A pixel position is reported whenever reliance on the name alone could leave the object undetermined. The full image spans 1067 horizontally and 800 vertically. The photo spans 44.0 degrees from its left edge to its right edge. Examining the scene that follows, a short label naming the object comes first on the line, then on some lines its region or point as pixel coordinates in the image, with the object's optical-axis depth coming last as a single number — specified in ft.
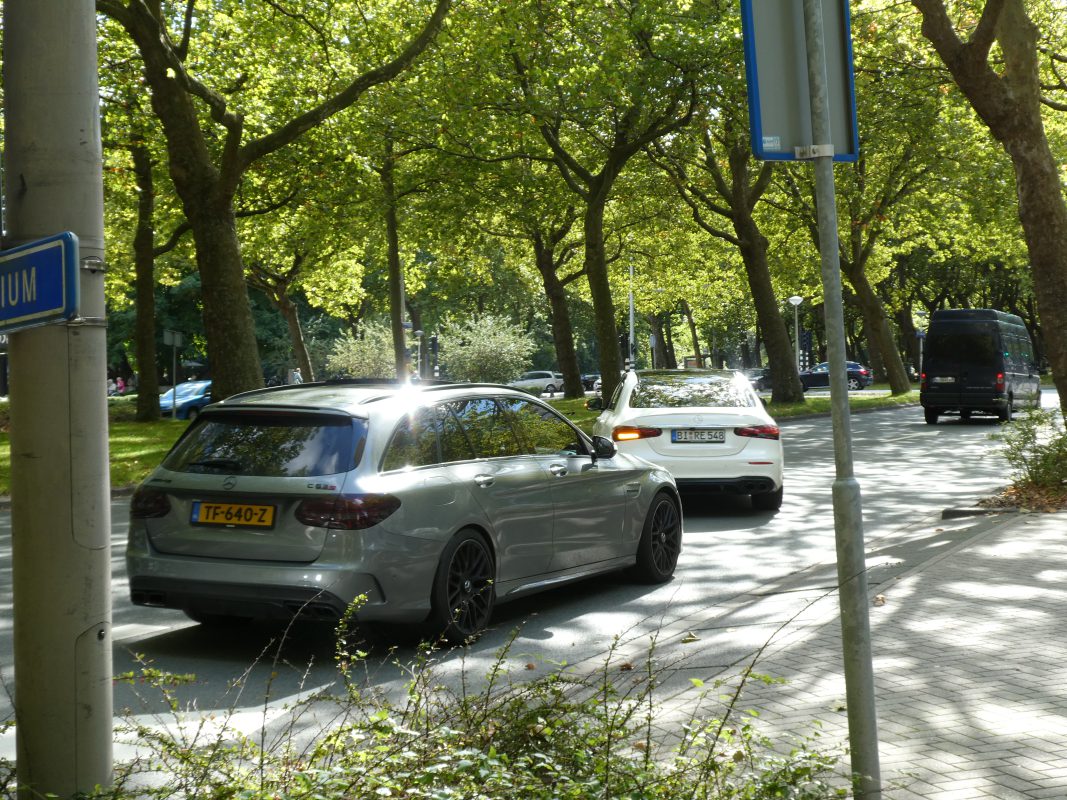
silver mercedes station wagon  23.56
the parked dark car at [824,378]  236.63
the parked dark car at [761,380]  236.94
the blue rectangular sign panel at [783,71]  13.80
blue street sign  11.59
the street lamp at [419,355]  212.76
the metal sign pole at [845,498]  13.73
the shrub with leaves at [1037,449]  43.62
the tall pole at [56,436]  12.29
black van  99.50
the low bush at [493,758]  12.66
